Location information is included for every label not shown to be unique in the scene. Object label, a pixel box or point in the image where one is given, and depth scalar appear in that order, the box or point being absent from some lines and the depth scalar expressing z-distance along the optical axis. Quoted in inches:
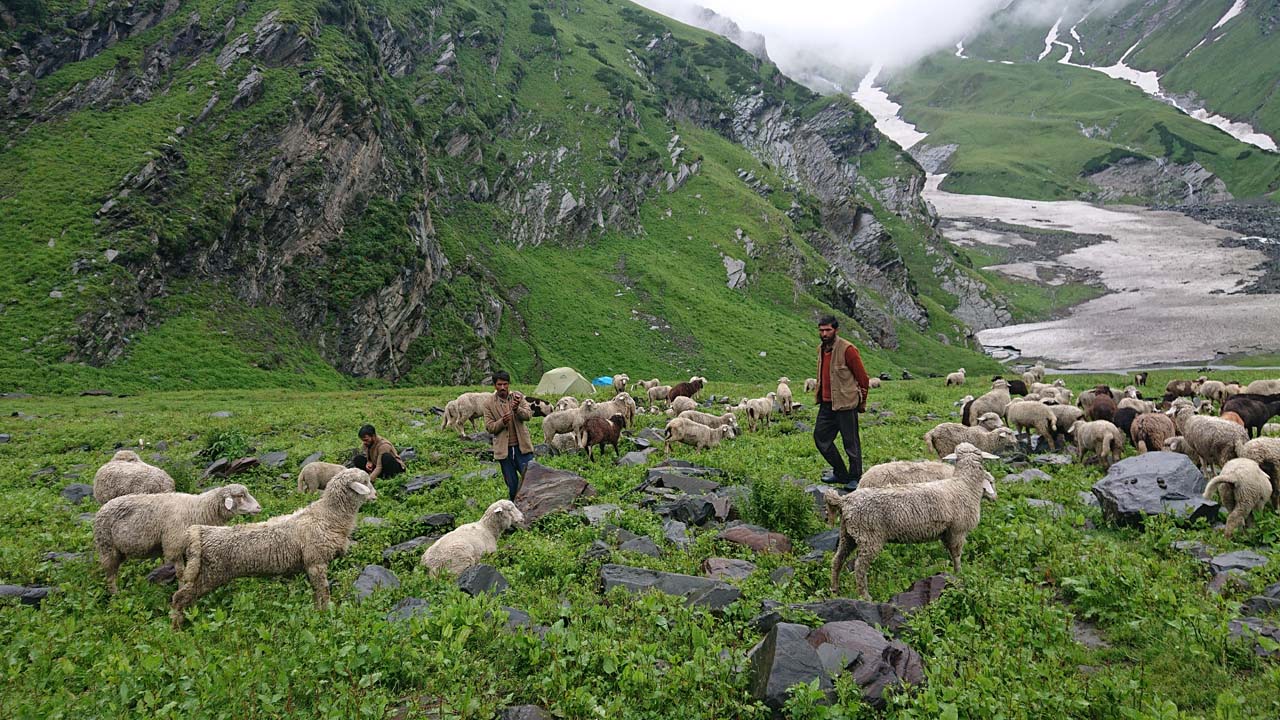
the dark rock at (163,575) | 362.6
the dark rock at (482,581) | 320.7
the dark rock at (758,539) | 378.6
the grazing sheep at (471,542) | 370.6
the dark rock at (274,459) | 689.0
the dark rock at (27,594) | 325.4
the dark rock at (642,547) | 381.6
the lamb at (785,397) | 991.7
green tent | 1327.5
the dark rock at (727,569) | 337.4
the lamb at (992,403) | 788.0
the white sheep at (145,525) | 359.6
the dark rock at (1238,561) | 305.6
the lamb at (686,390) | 1172.4
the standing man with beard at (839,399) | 488.7
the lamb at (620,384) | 1317.7
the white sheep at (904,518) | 319.6
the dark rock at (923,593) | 288.7
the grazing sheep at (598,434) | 684.7
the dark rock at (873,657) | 214.5
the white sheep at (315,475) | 598.9
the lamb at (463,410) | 913.5
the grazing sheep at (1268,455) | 402.0
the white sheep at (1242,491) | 360.2
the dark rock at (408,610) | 276.5
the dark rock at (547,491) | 475.2
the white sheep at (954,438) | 556.4
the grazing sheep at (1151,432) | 574.9
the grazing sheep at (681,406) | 978.7
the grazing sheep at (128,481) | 469.1
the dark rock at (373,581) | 323.1
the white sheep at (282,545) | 317.7
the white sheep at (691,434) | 727.1
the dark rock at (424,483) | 577.0
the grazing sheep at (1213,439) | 478.3
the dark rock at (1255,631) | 223.7
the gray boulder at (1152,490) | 378.3
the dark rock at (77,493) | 554.3
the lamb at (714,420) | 810.2
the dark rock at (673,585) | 293.3
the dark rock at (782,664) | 211.8
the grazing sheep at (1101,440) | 559.2
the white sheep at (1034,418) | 669.9
